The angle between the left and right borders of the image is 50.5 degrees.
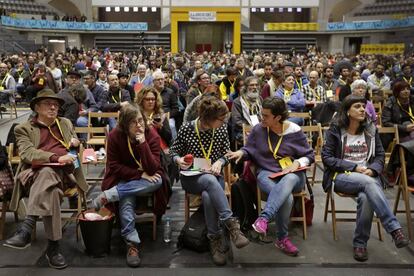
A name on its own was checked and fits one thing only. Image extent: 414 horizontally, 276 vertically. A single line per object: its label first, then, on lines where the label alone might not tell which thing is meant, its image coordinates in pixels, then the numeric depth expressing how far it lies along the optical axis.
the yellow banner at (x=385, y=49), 25.12
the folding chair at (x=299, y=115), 5.49
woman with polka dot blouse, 3.32
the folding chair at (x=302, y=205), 3.68
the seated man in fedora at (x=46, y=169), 3.19
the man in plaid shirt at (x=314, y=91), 6.65
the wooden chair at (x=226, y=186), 3.65
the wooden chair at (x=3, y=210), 3.62
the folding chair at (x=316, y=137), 4.66
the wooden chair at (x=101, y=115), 5.64
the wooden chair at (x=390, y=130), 4.21
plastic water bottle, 3.68
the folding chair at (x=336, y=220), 3.63
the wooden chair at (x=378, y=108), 6.35
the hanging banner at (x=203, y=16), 32.84
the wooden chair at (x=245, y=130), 4.42
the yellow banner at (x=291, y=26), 32.61
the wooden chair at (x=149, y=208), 3.53
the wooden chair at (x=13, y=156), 3.83
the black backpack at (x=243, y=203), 3.76
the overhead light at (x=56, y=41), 30.45
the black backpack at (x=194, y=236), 3.45
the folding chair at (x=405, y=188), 3.71
